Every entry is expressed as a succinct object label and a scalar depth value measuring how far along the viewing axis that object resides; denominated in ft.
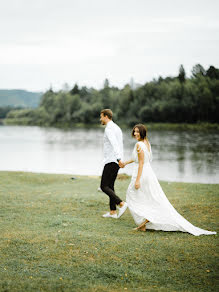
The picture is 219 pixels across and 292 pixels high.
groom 26.37
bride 23.45
